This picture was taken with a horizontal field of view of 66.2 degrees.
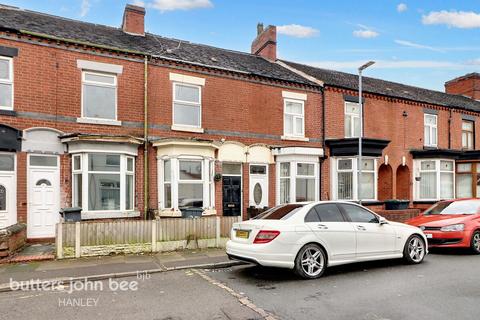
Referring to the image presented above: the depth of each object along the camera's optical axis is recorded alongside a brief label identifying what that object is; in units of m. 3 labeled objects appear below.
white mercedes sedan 7.01
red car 9.46
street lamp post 12.73
